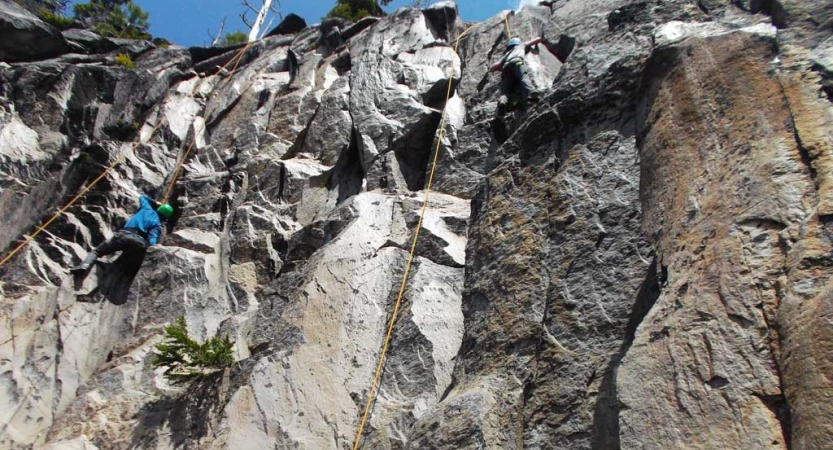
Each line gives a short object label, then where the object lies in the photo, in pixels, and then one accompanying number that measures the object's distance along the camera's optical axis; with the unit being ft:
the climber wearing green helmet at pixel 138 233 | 34.94
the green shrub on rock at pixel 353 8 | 68.03
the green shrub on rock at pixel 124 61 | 54.80
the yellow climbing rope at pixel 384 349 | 24.06
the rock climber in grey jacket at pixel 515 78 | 33.06
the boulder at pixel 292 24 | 63.57
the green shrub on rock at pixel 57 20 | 61.87
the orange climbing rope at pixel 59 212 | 34.50
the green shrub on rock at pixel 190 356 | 27.25
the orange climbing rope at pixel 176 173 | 40.50
